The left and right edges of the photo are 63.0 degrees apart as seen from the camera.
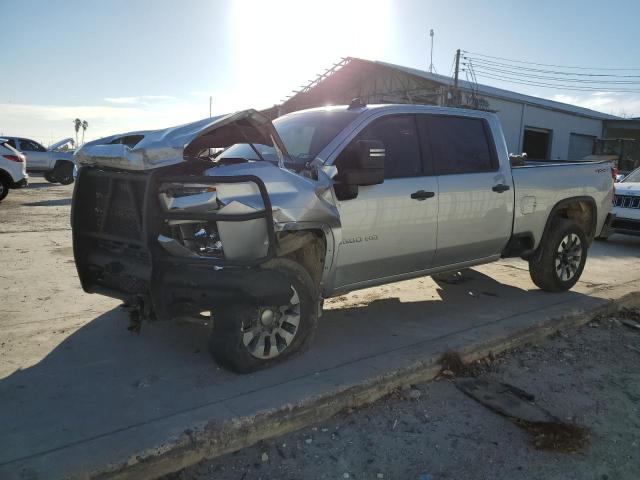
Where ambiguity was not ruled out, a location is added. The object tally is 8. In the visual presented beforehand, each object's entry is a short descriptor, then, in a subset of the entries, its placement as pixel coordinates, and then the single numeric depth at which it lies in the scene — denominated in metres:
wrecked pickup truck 3.27
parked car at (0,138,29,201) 14.60
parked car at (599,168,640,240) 9.44
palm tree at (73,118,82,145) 125.96
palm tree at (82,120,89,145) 130.88
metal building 24.12
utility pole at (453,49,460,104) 22.61
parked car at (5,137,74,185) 21.59
